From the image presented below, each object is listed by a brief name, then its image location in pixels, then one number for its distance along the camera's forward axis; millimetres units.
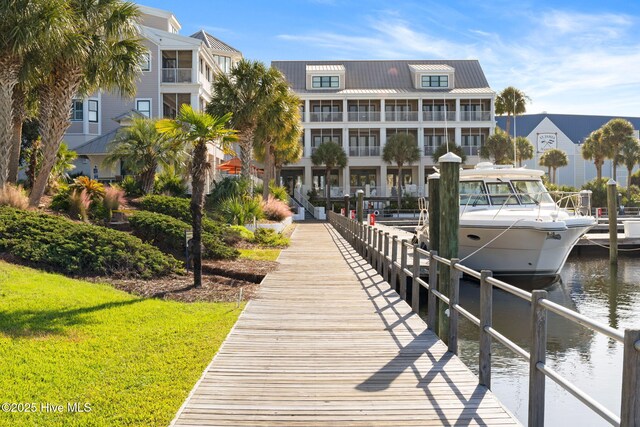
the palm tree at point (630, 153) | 59094
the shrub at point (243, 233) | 22588
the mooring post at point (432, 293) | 9148
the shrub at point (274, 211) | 32156
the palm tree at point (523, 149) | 67150
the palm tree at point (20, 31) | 16266
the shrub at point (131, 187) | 26028
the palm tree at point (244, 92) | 29859
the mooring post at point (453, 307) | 7713
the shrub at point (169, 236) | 16531
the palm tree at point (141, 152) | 26312
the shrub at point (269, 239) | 22795
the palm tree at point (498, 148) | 53344
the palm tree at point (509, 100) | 59844
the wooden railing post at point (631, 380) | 3455
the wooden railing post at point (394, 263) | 13000
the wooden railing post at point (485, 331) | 6250
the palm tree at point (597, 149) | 58291
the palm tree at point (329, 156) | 53750
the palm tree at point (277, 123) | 31344
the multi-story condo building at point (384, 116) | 57188
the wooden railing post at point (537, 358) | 4887
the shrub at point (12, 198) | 16422
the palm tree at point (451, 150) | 53156
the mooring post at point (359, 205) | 28234
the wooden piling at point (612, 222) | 25266
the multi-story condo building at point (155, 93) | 36438
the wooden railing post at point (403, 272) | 11953
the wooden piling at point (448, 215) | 9453
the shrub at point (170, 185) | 29562
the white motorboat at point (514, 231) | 17781
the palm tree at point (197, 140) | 11648
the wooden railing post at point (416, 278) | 10234
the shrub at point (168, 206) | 21156
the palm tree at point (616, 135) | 57906
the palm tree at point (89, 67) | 18844
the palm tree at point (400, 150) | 53094
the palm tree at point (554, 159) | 69062
